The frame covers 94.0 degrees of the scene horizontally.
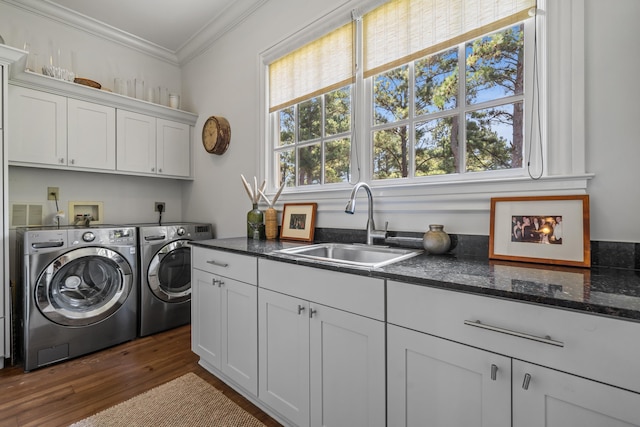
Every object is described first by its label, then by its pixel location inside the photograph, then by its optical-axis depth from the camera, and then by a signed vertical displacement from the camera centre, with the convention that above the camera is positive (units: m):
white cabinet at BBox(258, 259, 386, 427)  1.11 -0.58
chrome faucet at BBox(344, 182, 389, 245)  1.70 -0.08
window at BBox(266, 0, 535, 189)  1.43 +0.71
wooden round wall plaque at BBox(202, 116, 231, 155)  2.81 +0.75
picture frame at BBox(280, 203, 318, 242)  2.10 -0.06
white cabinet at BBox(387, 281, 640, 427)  0.70 -0.42
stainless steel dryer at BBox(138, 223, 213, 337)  2.56 -0.56
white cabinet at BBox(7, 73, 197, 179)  2.27 +0.72
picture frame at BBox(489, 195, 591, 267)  1.12 -0.07
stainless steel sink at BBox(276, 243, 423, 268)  1.56 -0.22
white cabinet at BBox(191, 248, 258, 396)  1.61 -0.68
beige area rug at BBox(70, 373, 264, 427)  1.53 -1.07
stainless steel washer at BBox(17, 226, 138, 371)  2.03 -0.58
